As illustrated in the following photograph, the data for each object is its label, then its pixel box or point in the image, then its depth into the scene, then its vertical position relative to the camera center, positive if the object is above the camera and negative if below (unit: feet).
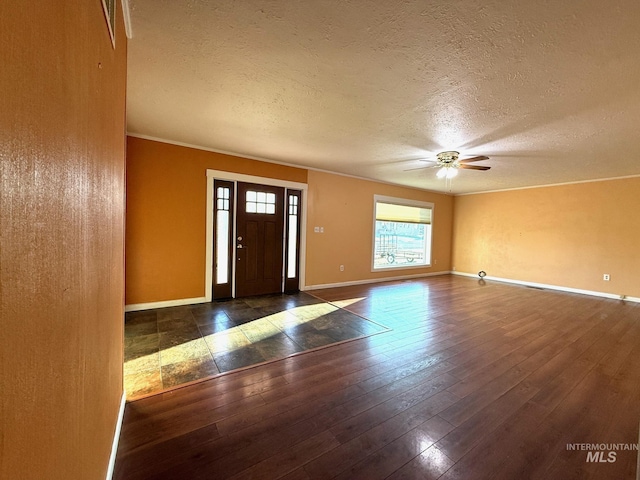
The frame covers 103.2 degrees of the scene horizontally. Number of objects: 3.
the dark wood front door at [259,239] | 14.37 -0.61
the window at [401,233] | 20.56 +0.06
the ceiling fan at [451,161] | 12.01 +3.62
